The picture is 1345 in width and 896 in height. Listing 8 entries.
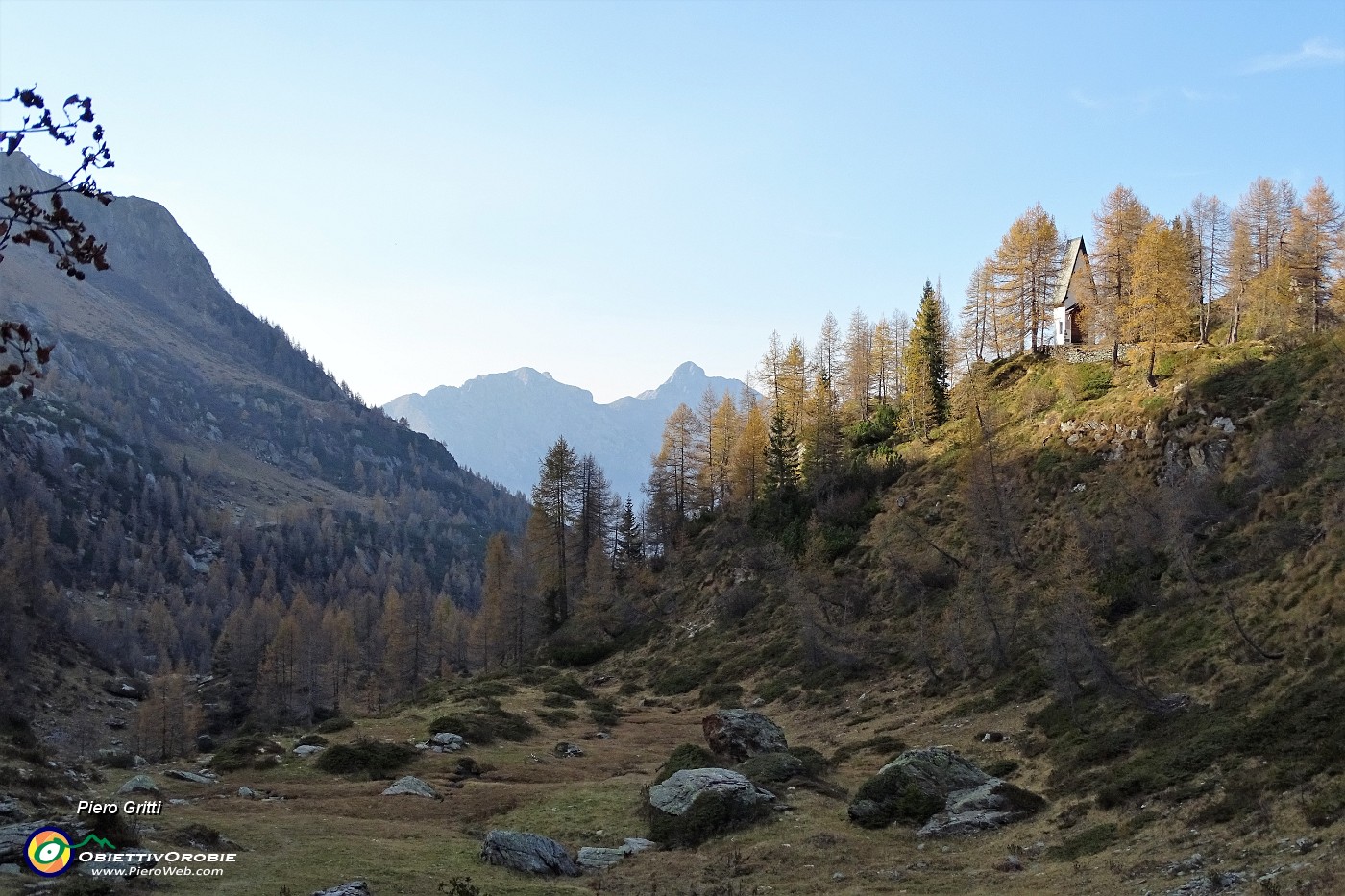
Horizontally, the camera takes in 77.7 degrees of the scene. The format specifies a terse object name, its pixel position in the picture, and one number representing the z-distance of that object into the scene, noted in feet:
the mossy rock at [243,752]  97.14
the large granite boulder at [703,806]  72.43
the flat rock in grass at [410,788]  85.40
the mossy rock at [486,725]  119.44
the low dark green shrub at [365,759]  96.37
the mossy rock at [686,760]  87.48
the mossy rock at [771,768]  85.71
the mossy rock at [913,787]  72.79
